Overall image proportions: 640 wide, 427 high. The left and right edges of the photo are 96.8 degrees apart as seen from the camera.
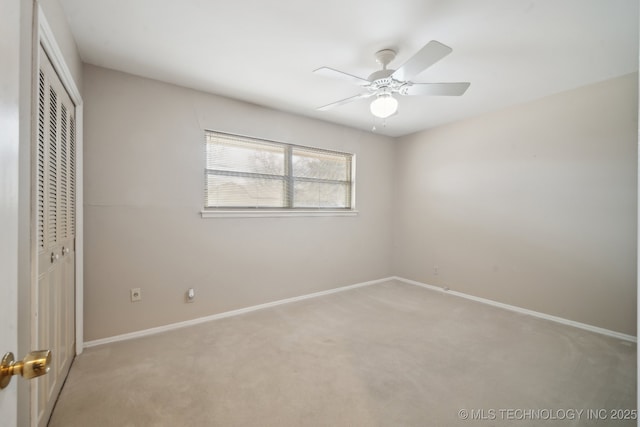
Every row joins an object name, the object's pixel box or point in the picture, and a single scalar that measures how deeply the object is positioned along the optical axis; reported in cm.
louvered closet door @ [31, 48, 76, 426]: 141
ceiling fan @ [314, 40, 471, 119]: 198
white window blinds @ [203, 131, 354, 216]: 313
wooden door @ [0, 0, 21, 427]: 53
